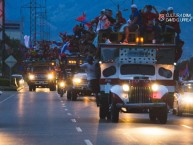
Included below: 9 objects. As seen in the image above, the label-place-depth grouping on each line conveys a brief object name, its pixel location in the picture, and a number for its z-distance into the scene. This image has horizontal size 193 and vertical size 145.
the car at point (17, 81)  86.78
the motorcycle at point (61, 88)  57.36
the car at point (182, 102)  34.51
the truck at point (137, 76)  27.02
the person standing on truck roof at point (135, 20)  27.59
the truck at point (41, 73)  78.38
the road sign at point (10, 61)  83.06
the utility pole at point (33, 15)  135.52
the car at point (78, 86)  50.09
